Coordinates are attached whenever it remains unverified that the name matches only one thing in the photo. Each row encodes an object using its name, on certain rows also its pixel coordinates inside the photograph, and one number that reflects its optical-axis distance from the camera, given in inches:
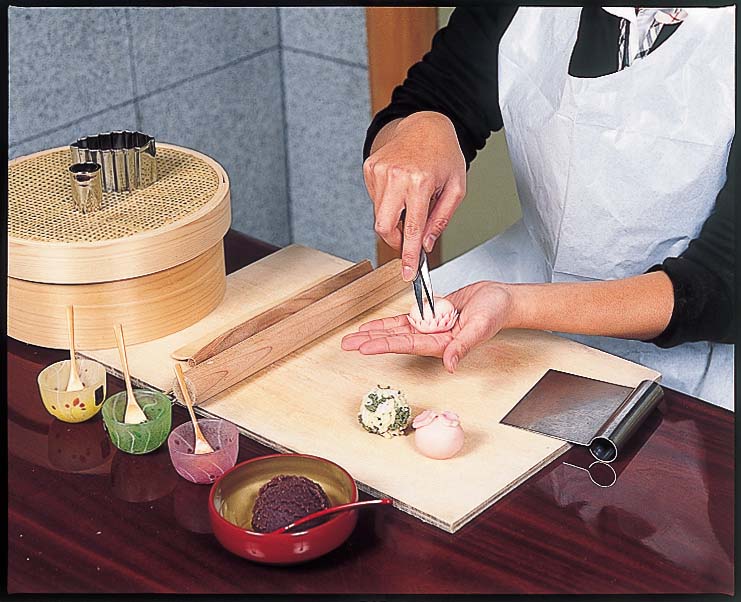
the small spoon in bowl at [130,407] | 54.6
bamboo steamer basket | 59.9
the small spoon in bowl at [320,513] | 48.6
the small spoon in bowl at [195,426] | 53.4
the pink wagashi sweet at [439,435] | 53.1
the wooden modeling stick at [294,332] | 57.5
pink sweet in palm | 59.9
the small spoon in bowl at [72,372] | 56.5
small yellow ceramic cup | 55.7
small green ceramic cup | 54.0
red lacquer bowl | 48.2
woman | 61.0
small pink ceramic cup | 52.8
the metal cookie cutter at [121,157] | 64.3
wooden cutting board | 52.6
